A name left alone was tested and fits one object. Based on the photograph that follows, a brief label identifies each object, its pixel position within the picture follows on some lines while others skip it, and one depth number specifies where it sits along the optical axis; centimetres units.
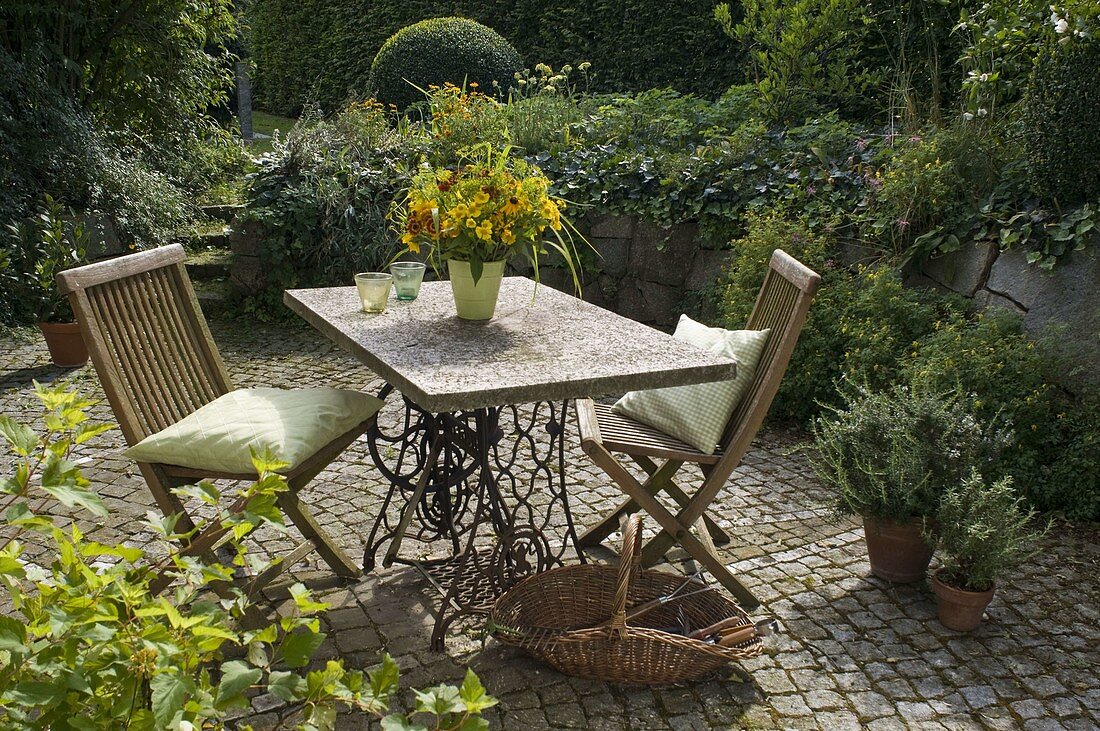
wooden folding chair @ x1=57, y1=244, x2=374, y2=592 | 289
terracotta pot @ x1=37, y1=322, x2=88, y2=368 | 573
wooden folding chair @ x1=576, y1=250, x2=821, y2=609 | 301
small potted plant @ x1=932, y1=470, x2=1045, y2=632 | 304
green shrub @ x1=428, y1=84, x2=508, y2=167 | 724
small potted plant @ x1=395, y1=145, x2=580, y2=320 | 303
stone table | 262
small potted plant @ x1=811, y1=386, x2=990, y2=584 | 326
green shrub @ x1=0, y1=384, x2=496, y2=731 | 139
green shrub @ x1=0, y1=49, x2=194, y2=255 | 706
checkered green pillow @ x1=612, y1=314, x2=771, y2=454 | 315
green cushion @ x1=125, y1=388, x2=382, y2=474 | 283
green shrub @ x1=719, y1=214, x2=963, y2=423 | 456
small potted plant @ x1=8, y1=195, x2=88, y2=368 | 572
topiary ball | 967
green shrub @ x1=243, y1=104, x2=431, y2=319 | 686
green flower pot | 319
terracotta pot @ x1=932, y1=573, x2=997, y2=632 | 307
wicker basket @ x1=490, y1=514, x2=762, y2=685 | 270
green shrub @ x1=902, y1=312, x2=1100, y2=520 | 394
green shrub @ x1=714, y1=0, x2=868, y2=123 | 654
